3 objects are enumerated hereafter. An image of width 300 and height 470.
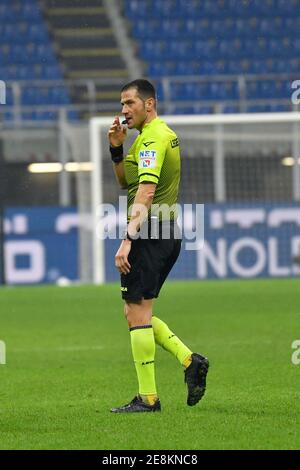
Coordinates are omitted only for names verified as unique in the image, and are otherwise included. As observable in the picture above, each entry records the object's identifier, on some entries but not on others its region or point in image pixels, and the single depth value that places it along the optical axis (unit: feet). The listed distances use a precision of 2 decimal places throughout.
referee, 20.84
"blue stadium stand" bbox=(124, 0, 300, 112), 75.31
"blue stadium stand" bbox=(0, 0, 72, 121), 76.28
